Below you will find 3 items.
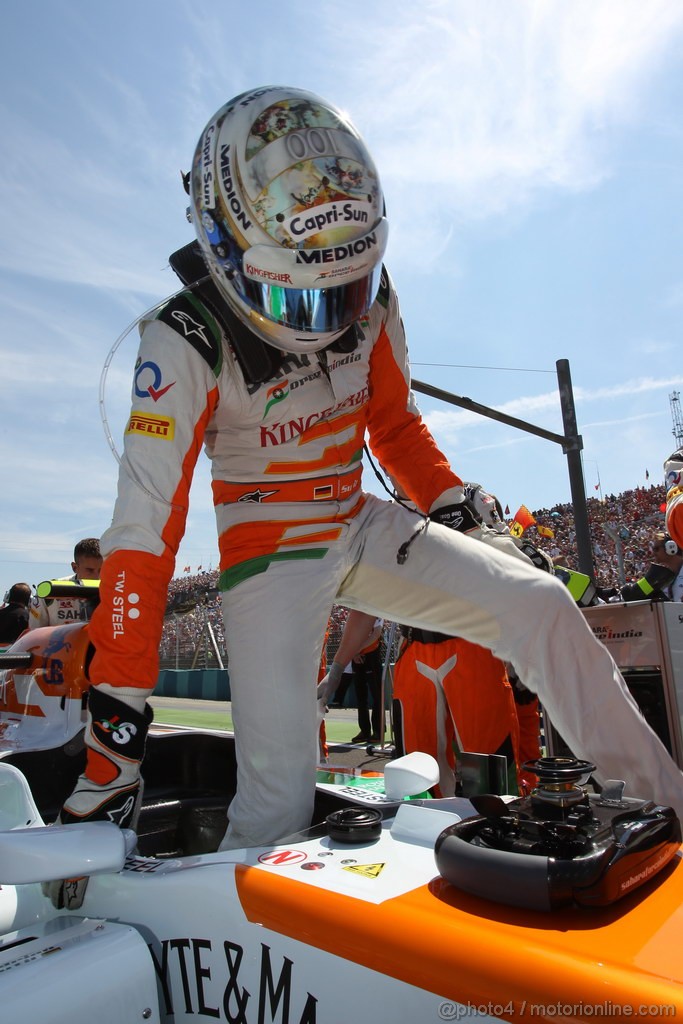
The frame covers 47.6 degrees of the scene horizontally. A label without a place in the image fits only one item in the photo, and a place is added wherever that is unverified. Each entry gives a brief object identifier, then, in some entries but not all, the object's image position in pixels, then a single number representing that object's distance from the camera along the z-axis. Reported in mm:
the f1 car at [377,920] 911
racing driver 1731
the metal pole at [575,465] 9781
